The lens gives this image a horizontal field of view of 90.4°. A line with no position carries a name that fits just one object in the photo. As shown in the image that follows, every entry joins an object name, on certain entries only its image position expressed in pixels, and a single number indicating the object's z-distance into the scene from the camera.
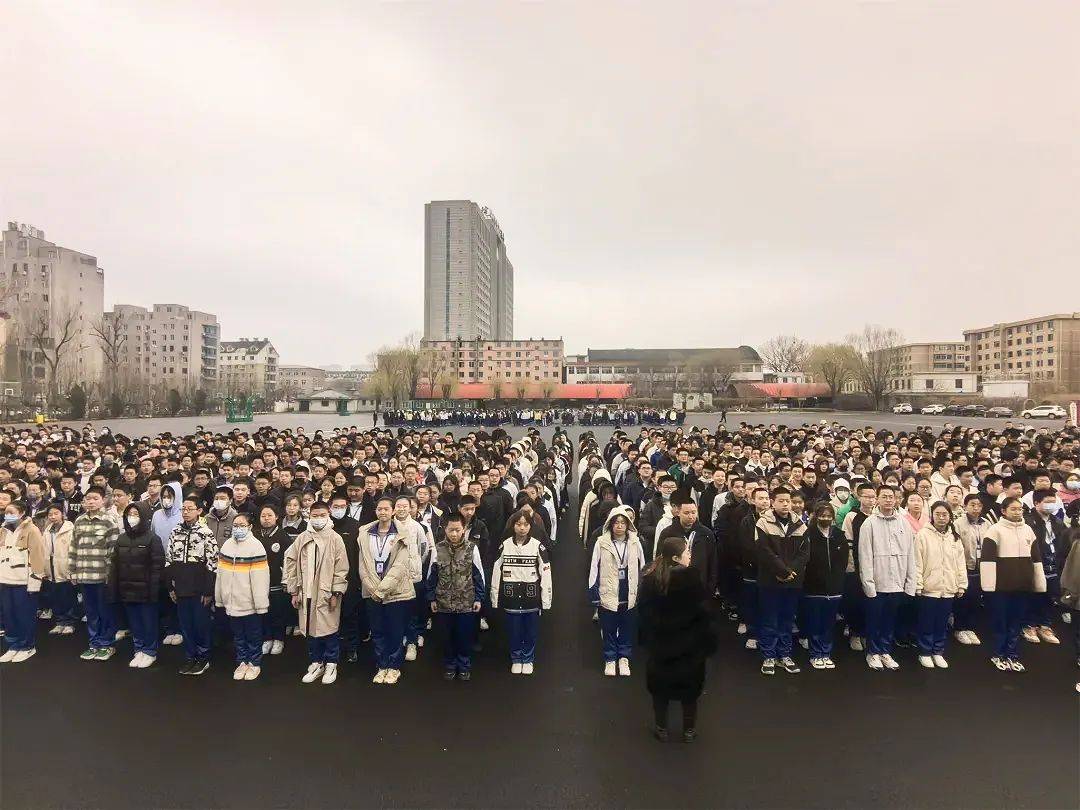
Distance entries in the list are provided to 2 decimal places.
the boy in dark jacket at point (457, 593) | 5.24
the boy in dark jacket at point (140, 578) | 5.38
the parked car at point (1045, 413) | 47.66
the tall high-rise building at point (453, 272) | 127.44
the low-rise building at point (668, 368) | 85.38
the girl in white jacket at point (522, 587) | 5.35
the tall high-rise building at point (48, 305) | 52.19
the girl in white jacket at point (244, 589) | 5.16
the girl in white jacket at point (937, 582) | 5.41
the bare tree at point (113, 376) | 51.88
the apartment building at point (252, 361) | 119.62
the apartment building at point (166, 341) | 98.38
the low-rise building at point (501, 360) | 98.00
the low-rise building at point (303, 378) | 144.88
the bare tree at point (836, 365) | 76.50
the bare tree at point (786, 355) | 95.85
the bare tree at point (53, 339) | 48.77
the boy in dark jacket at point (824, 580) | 5.39
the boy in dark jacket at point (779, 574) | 5.30
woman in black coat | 3.91
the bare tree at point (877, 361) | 70.50
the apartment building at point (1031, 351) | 84.44
